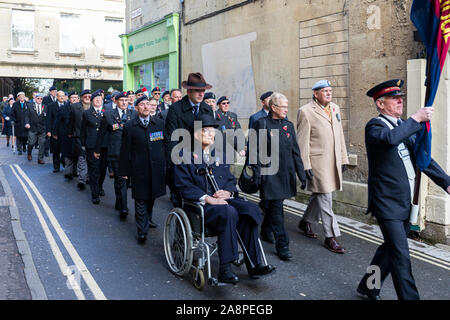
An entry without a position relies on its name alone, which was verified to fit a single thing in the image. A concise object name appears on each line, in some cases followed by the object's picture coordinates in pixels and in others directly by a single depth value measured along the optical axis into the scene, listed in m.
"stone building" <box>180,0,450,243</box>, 7.18
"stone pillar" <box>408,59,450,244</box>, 6.88
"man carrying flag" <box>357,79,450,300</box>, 4.02
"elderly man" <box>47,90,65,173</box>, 13.30
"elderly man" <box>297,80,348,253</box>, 6.54
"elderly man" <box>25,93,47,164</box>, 15.80
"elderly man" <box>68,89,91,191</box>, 10.76
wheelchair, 4.89
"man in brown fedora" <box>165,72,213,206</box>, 6.45
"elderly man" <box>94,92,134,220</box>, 8.98
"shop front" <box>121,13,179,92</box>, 16.03
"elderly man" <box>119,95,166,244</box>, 6.90
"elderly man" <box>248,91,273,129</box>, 8.63
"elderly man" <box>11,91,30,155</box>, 16.92
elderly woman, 6.02
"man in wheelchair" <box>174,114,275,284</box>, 4.78
